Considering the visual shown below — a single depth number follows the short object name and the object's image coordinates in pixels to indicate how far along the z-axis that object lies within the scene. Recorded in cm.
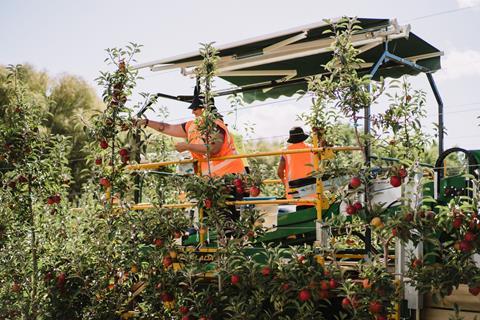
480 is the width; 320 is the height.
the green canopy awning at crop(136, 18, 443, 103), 581
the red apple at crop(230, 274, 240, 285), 500
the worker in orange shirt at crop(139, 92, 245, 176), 577
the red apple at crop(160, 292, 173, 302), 538
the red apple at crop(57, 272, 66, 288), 599
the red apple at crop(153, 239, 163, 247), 548
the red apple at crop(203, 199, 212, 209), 528
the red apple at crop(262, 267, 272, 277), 487
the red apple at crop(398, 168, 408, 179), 442
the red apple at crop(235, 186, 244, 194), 540
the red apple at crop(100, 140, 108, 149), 576
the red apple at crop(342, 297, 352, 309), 445
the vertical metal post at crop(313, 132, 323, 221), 503
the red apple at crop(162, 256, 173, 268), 542
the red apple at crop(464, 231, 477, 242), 412
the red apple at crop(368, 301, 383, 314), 431
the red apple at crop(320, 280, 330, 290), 459
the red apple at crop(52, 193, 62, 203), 645
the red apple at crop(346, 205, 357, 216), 452
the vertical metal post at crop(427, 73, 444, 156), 702
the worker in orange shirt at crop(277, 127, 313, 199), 684
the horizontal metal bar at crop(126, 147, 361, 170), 491
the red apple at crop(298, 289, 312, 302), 460
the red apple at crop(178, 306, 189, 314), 519
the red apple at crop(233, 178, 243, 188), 540
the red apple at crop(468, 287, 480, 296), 408
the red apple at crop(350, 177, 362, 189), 454
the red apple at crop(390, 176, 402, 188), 442
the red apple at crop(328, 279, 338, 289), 455
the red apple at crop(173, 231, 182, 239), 547
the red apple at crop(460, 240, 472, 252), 413
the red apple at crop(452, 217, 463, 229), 416
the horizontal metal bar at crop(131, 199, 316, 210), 513
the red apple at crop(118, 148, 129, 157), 575
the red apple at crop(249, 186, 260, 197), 545
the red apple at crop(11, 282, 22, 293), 640
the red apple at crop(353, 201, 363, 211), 454
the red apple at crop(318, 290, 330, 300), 461
